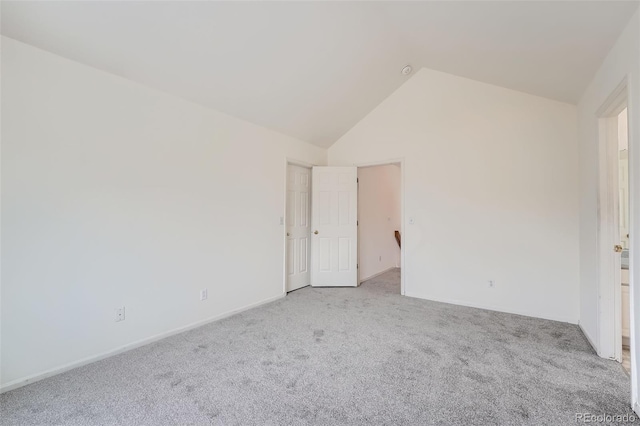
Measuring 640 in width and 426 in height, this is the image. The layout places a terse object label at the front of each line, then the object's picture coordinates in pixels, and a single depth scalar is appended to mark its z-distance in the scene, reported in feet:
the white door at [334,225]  14.80
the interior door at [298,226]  14.03
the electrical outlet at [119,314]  7.66
